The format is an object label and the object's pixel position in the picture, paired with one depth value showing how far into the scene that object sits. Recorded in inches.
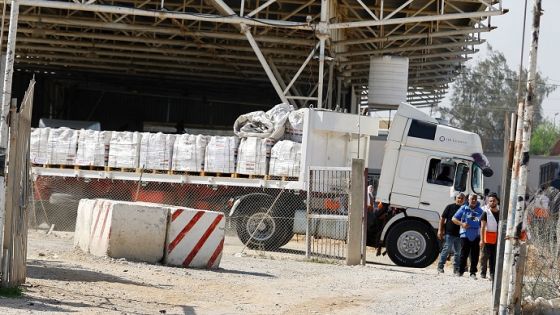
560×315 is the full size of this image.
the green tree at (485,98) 4205.2
